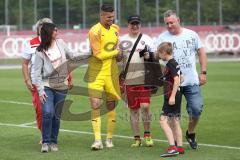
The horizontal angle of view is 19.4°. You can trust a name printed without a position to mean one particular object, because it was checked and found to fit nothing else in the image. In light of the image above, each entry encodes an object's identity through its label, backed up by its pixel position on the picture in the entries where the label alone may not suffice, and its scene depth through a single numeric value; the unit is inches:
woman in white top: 439.2
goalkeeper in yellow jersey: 442.3
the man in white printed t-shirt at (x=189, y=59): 433.7
